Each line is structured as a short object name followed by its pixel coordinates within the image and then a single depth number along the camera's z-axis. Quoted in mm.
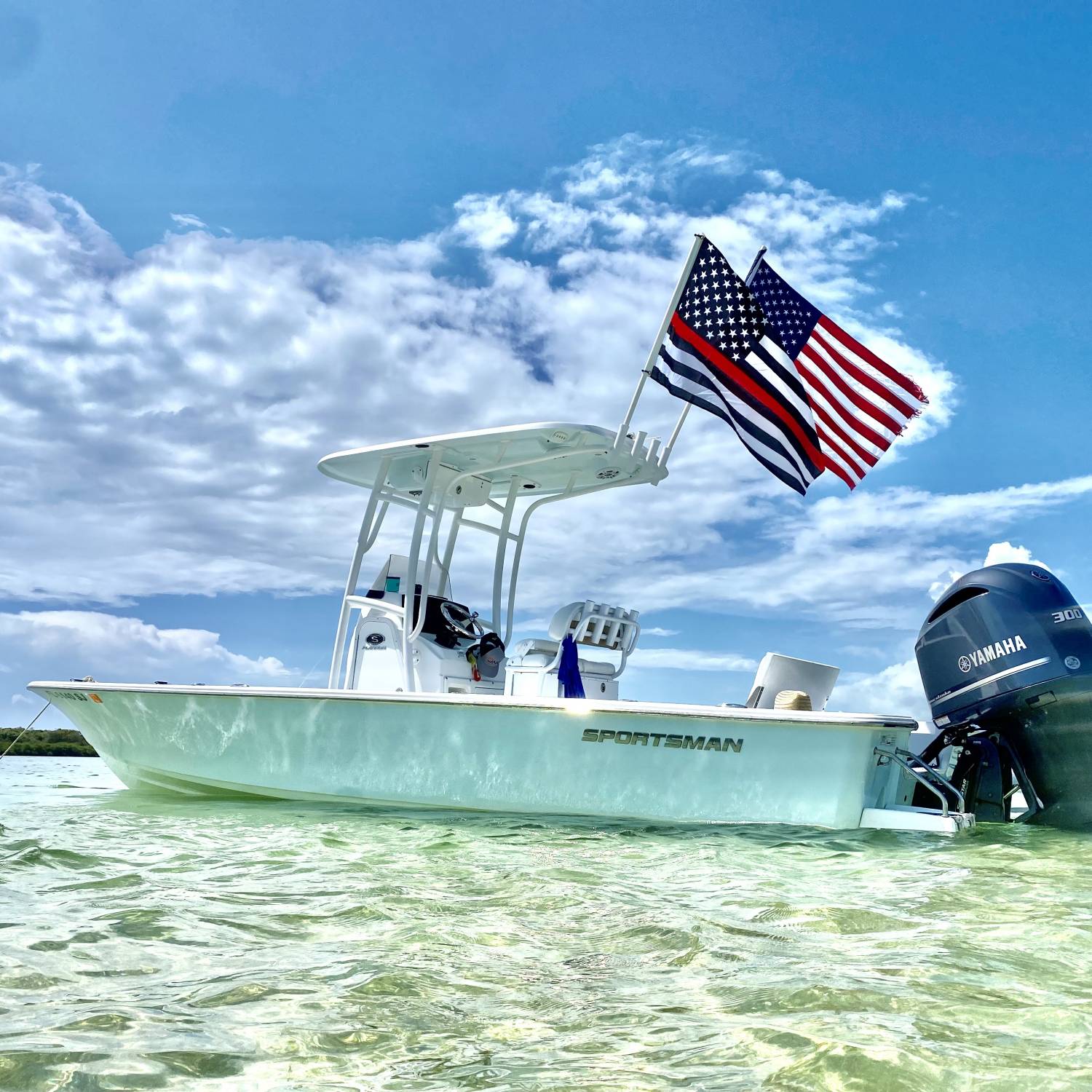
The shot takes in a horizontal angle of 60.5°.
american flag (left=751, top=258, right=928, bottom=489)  8344
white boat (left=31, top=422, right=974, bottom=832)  6383
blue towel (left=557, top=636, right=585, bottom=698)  7418
